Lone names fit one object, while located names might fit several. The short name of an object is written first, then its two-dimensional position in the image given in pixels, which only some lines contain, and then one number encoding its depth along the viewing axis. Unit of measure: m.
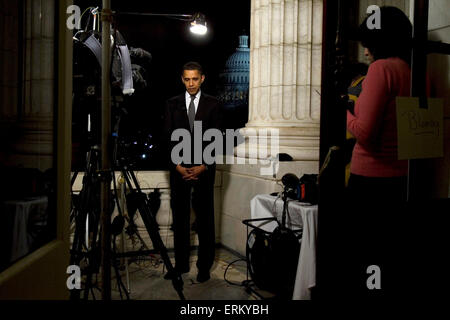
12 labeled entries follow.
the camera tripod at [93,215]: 2.19
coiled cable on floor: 3.47
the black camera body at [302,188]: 2.68
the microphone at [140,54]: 3.22
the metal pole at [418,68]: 1.23
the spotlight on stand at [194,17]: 2.12
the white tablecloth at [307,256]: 2.50
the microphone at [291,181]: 2.78
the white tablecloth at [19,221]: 0.73
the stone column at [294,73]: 3.78
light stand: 1.53
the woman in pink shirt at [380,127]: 1.59
